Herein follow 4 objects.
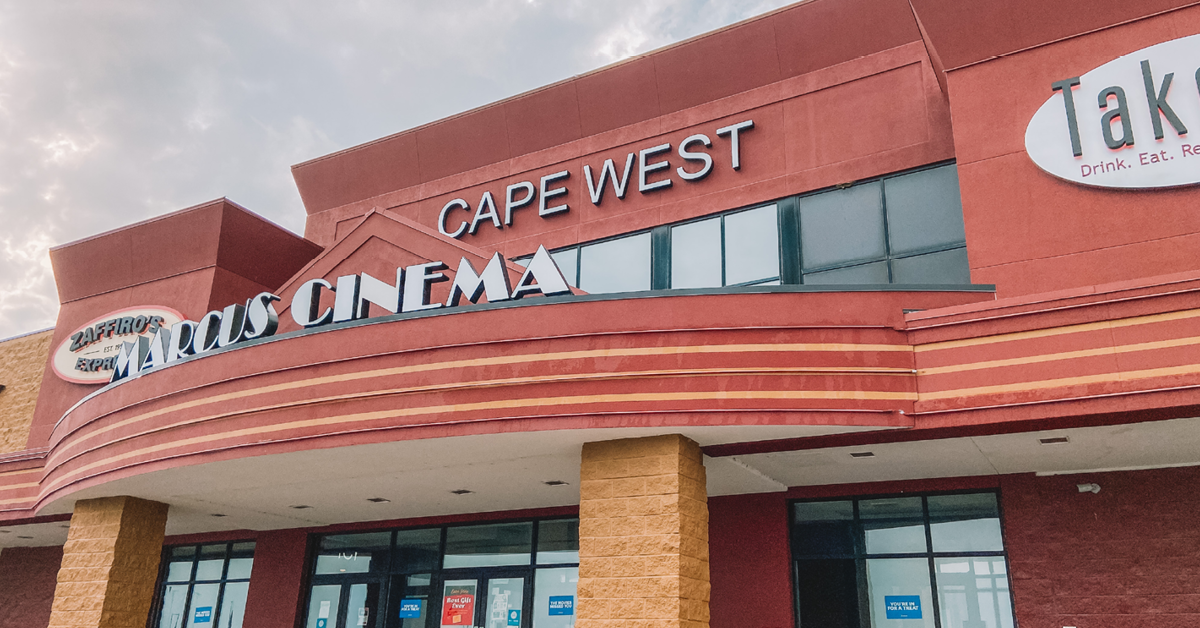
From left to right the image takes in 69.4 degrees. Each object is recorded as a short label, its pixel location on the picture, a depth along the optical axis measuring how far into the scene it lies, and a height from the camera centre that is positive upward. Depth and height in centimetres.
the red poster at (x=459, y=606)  1688 +26
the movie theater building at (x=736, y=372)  1047 +302
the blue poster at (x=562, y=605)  1585 +31
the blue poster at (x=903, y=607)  1302 +36
